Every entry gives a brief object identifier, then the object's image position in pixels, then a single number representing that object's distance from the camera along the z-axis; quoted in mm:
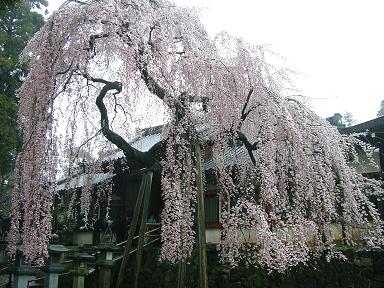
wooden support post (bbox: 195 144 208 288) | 5719
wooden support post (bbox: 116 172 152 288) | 6964
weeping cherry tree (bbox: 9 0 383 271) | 5613
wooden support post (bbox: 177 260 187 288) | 6125
